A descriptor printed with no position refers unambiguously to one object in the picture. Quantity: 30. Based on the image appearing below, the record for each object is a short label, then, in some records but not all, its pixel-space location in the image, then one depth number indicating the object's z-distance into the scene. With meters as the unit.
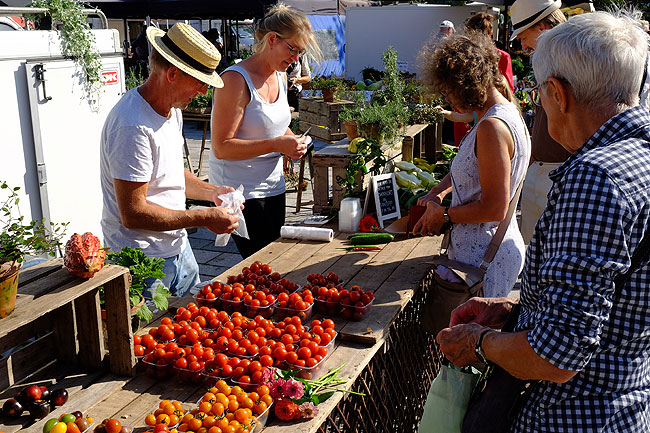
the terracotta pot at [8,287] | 1.70
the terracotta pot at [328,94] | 8.03
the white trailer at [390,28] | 13.96
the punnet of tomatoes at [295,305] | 2.63
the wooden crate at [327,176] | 4.54
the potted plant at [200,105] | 9.14
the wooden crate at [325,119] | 7.88
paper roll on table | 3.81
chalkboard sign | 4.10
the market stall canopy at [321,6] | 15.24
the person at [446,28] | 8.71
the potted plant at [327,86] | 8.05
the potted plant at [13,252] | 1.71
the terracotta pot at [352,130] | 5.11
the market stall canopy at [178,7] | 12.77
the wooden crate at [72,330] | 2.00
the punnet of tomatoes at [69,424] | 1.78
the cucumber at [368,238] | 3.75
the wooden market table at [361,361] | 2.06
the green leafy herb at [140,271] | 2.30
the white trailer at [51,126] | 5.45
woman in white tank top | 3.51
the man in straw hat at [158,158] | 2.71
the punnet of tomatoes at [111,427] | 1.83
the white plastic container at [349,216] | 4.03
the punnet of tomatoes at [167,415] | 1.88
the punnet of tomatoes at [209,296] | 2.70
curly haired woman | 2.72
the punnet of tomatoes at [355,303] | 2.72
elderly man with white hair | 1.36
